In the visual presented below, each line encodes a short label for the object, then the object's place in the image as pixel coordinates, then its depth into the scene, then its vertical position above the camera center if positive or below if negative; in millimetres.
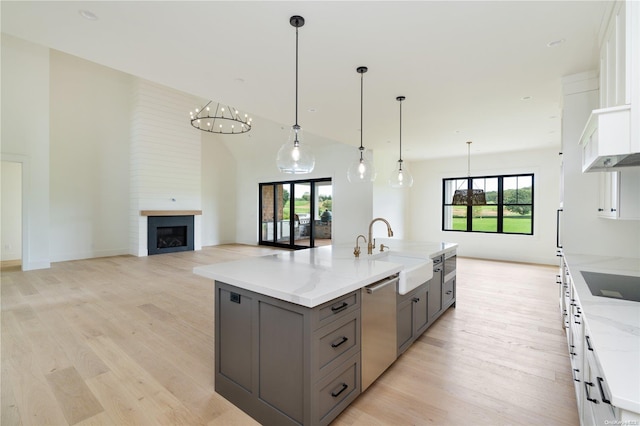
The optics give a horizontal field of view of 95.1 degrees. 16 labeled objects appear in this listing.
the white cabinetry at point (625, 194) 2146 +130
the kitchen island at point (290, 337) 1635 -785
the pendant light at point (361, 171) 3941 +542
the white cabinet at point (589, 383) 917 -719
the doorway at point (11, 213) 6805 -97
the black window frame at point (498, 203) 7414 +207
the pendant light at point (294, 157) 2855 +522
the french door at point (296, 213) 8875 -96
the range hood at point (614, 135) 1317 +358
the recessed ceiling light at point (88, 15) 2346 +1585
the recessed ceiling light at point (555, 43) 2672 +1555
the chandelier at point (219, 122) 8312 +2615
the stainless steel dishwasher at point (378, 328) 2066 -896
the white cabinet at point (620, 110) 1321 +476
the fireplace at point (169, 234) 7844 -690
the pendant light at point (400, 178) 4363 +486
